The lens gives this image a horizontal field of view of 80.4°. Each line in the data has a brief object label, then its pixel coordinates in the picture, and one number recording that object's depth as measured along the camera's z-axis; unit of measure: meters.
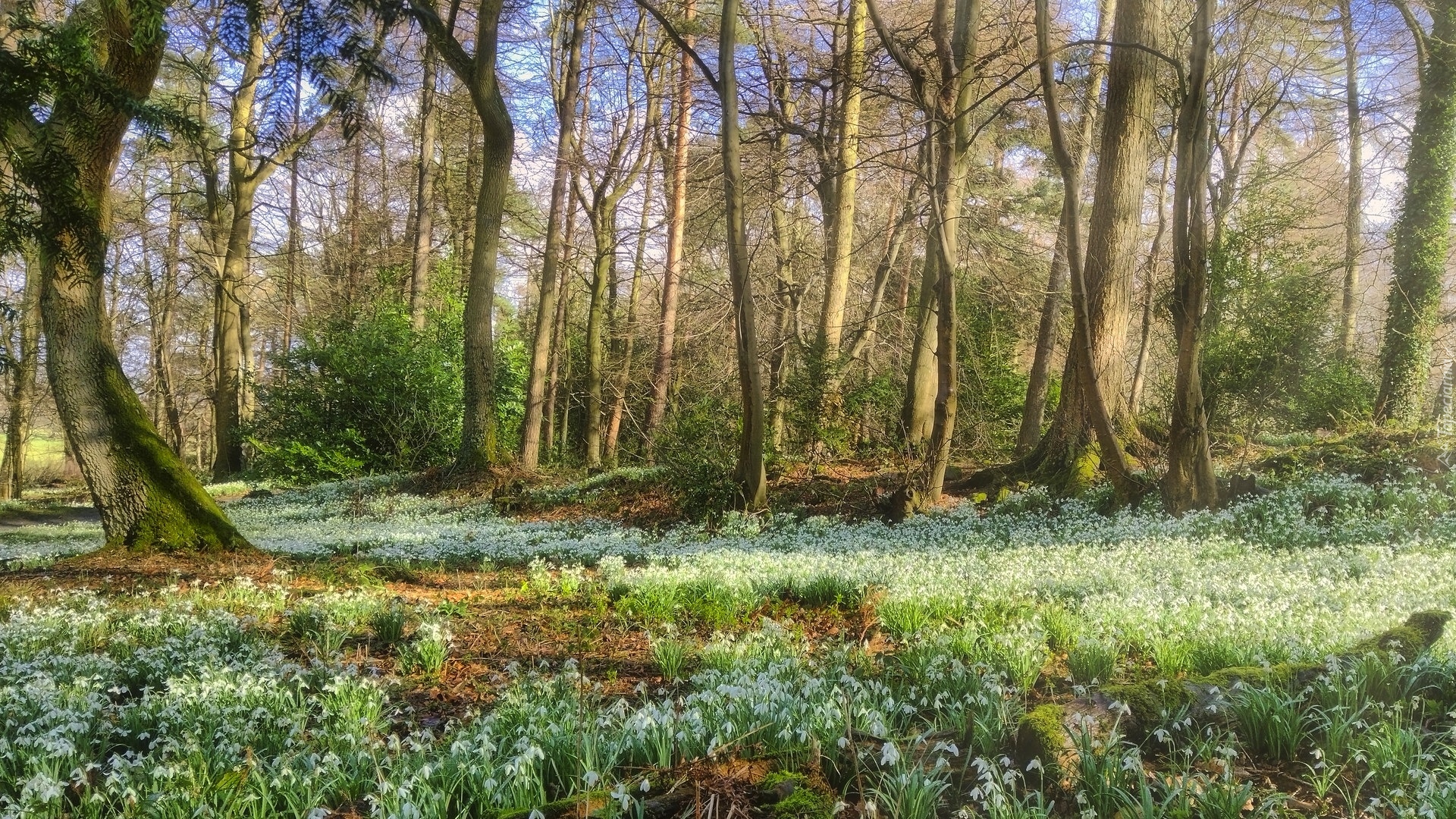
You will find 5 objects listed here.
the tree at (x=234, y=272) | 23.08
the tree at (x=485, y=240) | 15.52
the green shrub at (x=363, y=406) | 21.47
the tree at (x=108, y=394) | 8.19
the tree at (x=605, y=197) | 21.28
